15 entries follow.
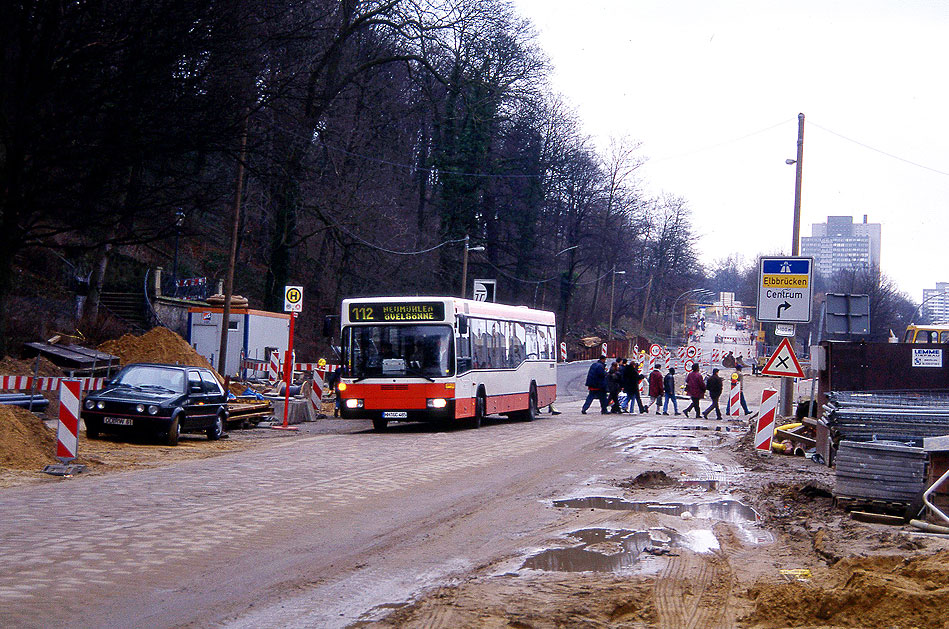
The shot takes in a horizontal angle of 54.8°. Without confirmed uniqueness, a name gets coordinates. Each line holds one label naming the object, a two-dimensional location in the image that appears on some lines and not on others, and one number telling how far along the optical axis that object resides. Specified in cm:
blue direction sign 1917
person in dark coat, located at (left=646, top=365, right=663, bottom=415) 3491
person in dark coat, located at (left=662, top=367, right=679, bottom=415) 3444
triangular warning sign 1920
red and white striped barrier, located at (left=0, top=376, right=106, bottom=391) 1773
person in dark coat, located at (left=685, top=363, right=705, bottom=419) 3231
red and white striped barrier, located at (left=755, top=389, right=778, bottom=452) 1834
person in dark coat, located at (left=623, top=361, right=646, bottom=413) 3403
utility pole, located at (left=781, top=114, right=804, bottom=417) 2500
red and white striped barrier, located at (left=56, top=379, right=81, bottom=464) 1312
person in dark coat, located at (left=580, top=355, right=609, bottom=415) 3200
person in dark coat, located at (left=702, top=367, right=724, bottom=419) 3116
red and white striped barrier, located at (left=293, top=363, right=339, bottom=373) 3183
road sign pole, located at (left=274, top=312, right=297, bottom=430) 2240
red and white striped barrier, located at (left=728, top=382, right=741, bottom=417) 3172
